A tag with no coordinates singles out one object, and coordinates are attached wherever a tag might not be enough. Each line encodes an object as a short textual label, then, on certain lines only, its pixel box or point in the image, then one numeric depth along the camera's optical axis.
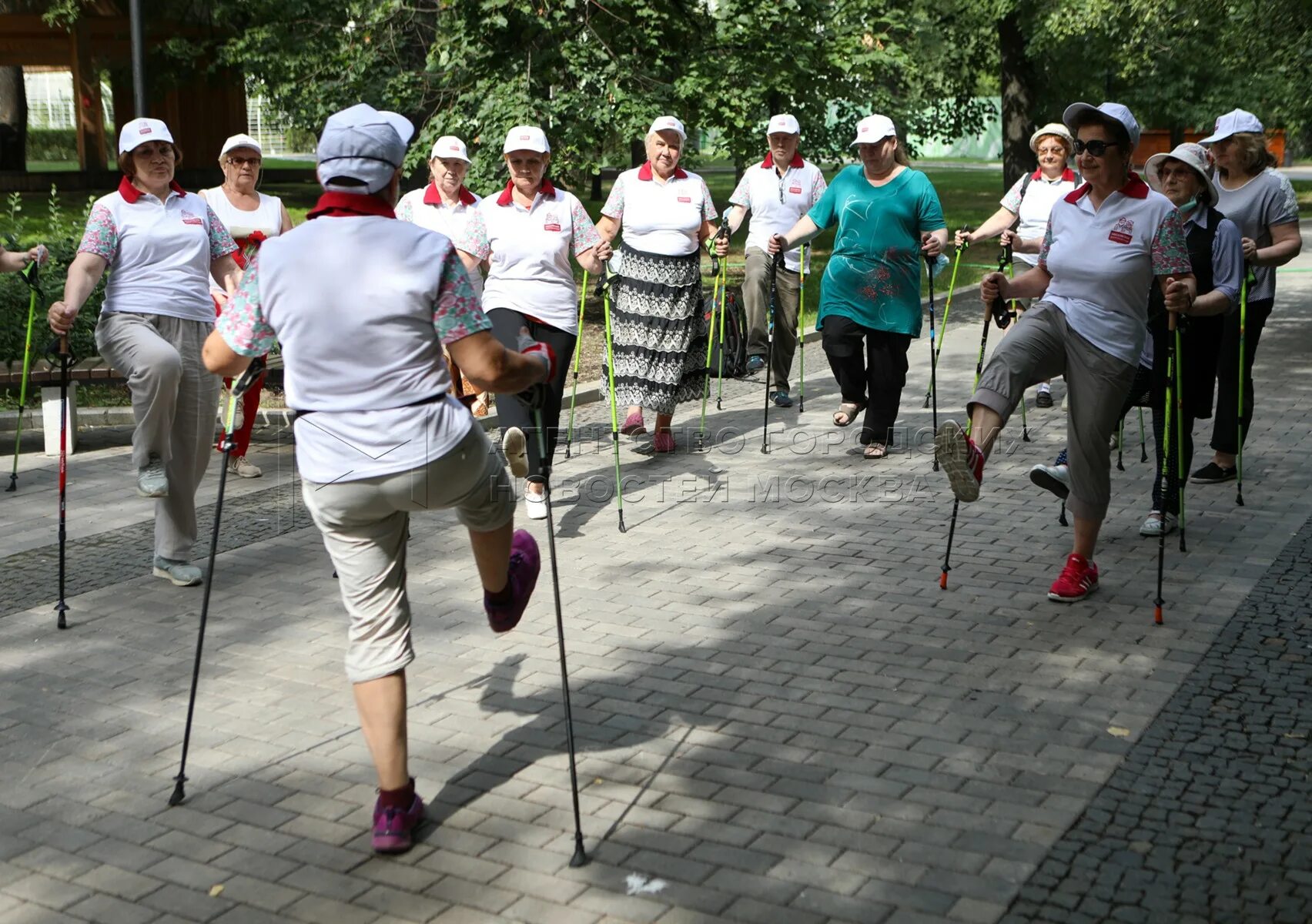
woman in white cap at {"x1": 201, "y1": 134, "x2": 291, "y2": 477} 9.05
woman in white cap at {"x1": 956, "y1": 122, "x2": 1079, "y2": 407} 10.83
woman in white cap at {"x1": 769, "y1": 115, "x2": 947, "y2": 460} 9.72
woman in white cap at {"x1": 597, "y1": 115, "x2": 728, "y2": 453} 9.95
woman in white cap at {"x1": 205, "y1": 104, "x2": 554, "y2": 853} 4.30
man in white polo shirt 12.21
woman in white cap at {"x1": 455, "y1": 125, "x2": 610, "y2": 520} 8.41
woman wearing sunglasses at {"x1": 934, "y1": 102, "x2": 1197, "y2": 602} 6.54
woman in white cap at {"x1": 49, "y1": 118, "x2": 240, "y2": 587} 7.24
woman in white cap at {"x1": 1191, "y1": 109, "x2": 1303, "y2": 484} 8.73
